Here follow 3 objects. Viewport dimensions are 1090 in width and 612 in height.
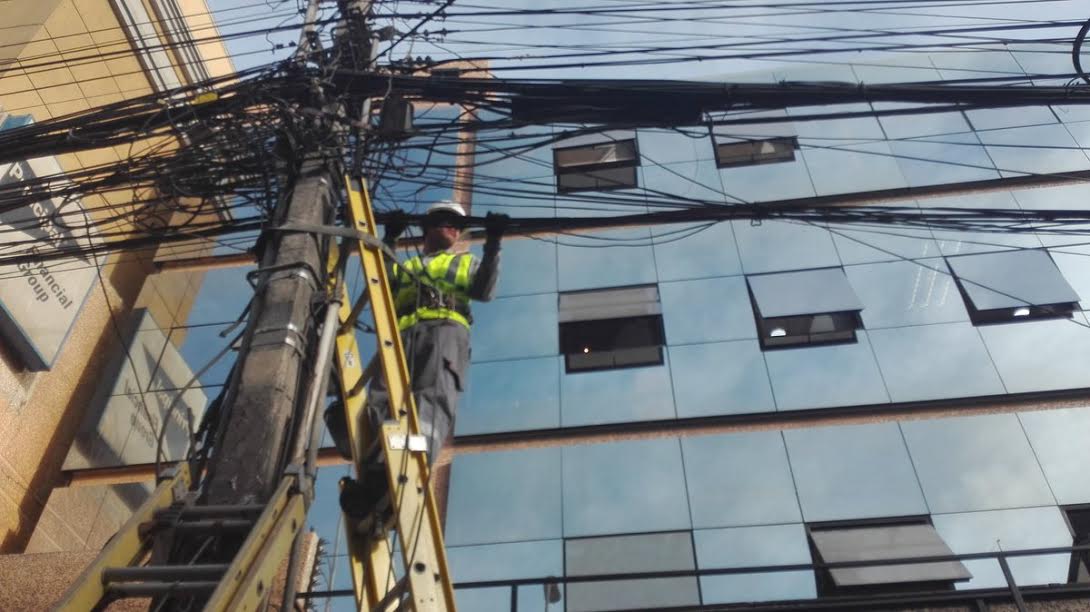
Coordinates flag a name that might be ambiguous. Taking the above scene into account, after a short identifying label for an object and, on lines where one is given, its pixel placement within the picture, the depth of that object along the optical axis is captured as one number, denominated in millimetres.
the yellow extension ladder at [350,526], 2678
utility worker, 4371
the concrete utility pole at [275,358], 3088
